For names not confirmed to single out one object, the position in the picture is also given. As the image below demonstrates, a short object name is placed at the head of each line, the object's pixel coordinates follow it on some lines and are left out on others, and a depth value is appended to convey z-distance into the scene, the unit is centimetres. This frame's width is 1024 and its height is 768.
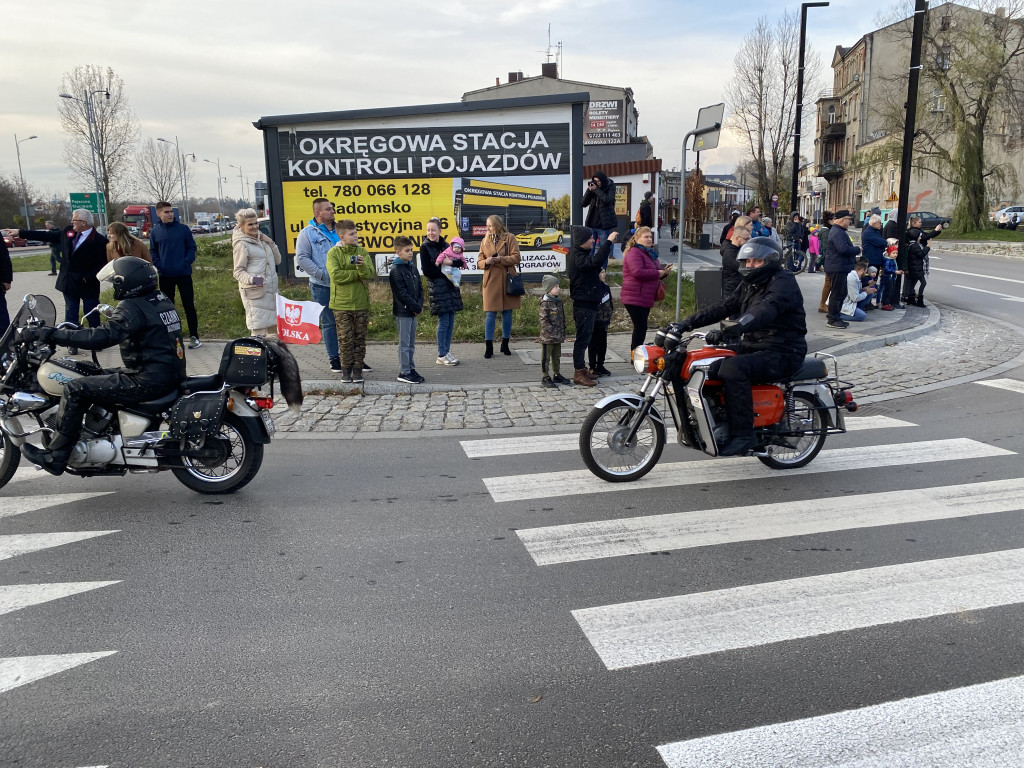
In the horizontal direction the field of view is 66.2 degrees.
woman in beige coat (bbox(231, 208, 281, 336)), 942
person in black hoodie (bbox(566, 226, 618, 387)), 925
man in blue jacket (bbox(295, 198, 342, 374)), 977
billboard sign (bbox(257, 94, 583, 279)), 1611
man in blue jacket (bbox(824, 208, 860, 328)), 1277
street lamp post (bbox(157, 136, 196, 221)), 5991
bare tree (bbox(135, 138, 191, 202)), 5497
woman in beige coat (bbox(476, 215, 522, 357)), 1031
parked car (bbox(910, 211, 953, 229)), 4478
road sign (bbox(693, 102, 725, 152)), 1033
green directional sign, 3588
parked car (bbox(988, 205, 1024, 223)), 4453
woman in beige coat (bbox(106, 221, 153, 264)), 951
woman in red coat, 961
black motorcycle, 549
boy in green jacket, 900
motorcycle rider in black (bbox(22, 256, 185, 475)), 535
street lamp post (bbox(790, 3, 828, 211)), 2650
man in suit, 1048
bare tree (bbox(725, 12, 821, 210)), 3834
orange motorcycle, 590
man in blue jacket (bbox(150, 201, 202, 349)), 1087
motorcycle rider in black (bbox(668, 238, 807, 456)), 580
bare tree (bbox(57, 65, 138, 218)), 3991
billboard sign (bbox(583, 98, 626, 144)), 5450
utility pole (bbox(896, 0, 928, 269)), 1490
